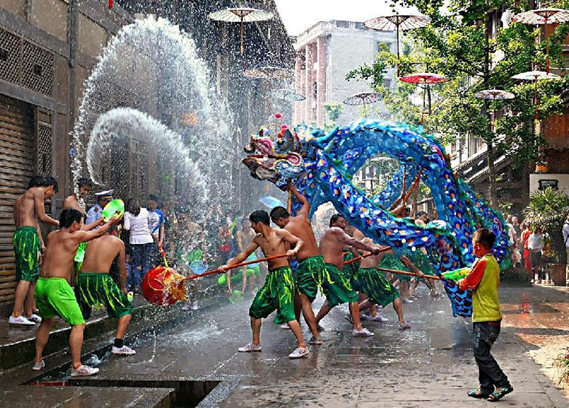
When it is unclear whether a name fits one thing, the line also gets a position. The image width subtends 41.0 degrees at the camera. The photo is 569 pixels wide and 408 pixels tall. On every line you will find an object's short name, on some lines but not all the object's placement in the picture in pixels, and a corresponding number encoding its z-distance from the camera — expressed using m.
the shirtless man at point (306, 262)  8.95
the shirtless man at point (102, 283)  7.98
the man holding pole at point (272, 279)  8.36
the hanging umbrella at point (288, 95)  31.39
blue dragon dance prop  9.36
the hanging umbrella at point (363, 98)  25.94
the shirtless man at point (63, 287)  7.19
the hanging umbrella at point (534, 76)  17.81
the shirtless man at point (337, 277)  9.49
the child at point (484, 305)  6.25
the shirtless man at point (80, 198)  10.08
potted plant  19.50
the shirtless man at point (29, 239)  8.80
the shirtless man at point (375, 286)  10.49
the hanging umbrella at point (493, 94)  18.06
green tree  18.41
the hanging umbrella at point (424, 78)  18.00
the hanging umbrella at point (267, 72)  23.44
